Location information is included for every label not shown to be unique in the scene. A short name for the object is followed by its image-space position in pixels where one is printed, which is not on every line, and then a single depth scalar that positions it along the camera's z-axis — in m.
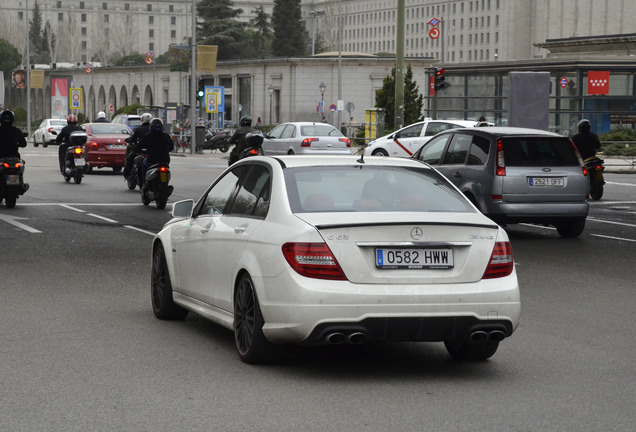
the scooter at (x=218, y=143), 63.47
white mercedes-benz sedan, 7.17
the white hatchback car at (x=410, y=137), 36.00
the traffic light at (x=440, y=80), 42.53
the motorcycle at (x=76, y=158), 30.59
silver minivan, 17.52
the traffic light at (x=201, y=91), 57.62
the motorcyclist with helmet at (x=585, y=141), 25.59
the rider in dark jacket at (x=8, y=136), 22.67
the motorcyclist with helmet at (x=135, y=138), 25.27
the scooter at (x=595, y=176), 26.36
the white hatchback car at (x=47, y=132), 67.31
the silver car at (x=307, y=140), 40.00
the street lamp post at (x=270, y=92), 97.88
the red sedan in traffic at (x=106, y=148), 36.84
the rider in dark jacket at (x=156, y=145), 22.56
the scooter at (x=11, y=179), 22.50
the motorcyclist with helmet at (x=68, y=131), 31.13
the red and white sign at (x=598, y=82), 63.03
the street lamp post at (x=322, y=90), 82.29
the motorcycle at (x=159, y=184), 22.38
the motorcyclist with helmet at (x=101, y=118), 51.06
